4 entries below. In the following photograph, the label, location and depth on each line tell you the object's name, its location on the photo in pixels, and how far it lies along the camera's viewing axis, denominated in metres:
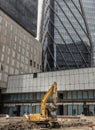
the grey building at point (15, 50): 78.25
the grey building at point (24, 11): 96.19
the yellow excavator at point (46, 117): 37.50
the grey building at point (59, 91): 64.81
